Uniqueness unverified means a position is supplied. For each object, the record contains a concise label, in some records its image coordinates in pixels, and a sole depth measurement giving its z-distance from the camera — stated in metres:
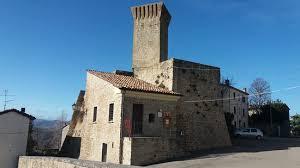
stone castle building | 15.14
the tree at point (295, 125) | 37.94
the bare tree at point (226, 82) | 36.35
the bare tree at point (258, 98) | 39.60
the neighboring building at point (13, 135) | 19.04
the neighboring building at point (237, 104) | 35.28
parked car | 25.74
